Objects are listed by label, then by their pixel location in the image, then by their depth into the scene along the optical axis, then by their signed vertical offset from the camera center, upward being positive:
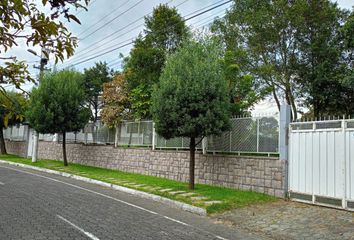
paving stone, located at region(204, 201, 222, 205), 12.17 -1.32
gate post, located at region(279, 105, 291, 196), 12.79 +0.73
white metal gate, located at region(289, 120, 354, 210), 10.92 -0.02
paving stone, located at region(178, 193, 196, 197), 13.80 -1.24
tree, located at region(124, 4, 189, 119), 28.02 +7.14
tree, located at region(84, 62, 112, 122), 52.34 +9.16
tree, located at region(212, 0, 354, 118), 27.25 +7.50
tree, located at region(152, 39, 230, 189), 14.03 +2.01
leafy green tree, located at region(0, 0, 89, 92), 2.53 +0.78
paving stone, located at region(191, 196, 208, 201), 13.03 -1.28
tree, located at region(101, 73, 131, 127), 27.97 +3.93
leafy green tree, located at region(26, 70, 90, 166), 25.34 +2.76
